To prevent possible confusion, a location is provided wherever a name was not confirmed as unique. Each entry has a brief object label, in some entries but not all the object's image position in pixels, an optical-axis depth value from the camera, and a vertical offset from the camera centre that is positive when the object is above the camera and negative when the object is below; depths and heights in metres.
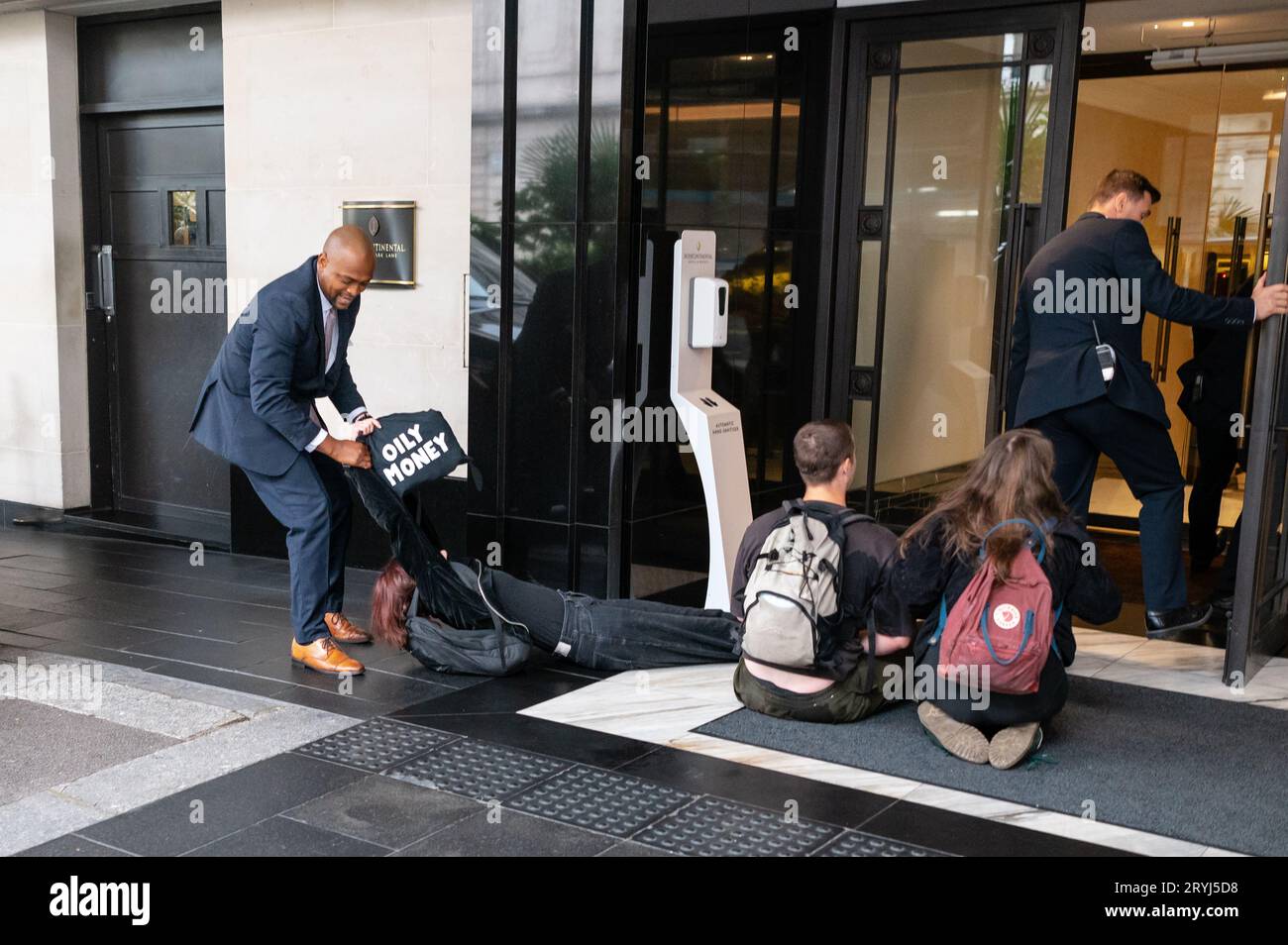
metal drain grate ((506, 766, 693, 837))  3.52 -1.51
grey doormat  3.61 -1.49
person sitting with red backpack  3.79 -0.94
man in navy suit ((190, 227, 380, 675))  4.75 -0.59
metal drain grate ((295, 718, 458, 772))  3.97 -1.54
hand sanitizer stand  5.46 -0.62
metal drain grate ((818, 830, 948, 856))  3.33 -1.49
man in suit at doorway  4.99 -0.33
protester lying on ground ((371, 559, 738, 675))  4.84 -1.40
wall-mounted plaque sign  6.63 +0.13
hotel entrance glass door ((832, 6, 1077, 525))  6.11 +0.28
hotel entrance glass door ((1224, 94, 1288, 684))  4.68 -0.73
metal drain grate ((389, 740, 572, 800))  3.75 -1.53
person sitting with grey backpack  4.03 -1.03
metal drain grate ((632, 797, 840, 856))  3.34 -1.50
